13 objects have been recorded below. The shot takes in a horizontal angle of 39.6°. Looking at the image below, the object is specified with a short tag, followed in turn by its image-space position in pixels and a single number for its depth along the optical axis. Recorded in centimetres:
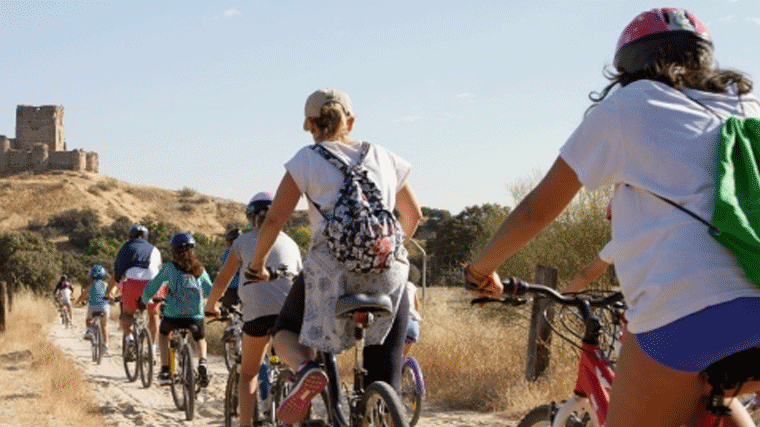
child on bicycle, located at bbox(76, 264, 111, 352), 1616
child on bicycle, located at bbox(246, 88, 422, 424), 462
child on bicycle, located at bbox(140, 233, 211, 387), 1012
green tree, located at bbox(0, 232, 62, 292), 4806
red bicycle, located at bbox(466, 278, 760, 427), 349
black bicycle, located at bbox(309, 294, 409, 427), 436
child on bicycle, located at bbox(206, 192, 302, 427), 621
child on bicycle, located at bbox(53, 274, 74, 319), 2533
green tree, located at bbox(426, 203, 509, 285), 3472
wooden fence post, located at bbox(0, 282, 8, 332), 2142
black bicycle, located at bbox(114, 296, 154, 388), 1268
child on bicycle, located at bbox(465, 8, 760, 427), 238
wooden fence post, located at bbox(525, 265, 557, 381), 1002
